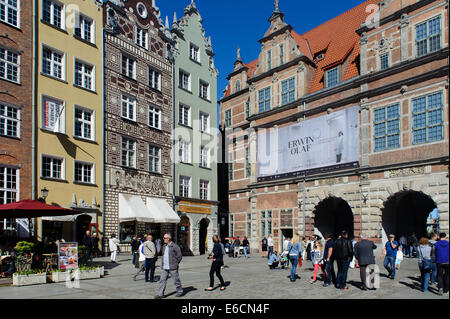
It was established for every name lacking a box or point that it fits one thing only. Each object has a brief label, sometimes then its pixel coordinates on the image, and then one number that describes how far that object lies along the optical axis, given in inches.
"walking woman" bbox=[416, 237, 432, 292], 527.8
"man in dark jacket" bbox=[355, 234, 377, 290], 538.6
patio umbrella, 661.9
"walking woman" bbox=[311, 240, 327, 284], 621.6
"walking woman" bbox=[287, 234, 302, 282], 639.8
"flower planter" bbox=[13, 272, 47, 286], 579.5
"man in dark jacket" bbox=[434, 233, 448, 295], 498.0
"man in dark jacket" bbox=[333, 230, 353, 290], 547.2
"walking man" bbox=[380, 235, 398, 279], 659.6
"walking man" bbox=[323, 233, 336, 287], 581.0
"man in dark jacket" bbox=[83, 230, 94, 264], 842.8
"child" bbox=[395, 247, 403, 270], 699.2
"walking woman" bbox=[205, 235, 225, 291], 545.0
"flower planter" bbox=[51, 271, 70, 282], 623.8
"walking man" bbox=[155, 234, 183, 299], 497.0
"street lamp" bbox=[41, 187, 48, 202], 832.3
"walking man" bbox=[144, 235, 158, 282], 591.2
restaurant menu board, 635.5
